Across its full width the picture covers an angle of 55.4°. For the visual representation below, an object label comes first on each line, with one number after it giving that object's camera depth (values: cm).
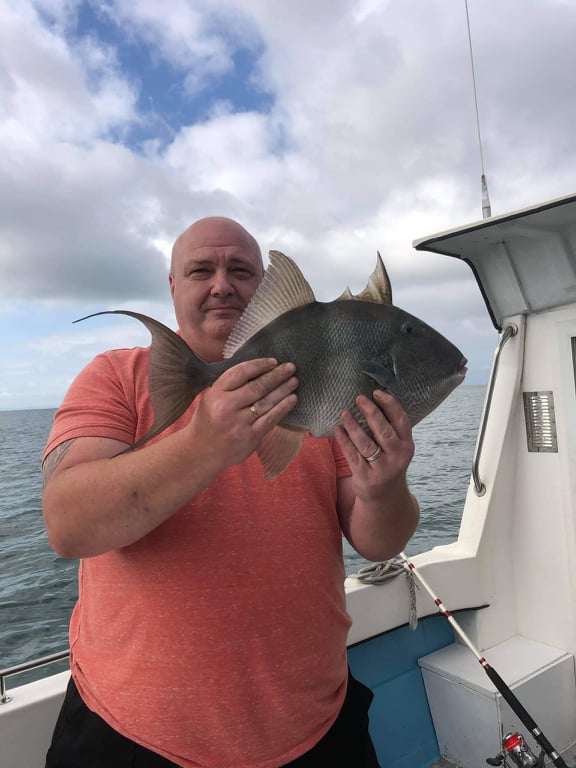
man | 143
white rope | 326
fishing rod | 251
